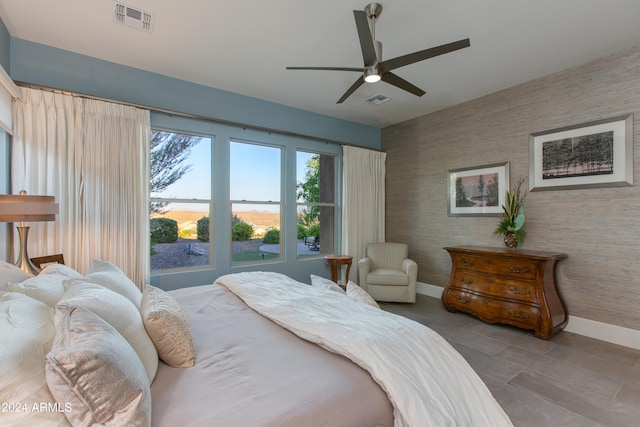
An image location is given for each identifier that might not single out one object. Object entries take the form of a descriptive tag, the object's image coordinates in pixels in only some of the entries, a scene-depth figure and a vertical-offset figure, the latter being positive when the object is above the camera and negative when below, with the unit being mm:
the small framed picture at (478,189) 3887 +323
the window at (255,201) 4031 +142
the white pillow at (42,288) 1317 -372
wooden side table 4293 -752
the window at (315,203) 4641 +147
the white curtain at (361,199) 4824 +213
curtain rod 2729 +1163
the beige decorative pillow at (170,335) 1273 -562
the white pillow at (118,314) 1120 -426
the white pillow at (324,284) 2311 -596
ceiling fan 2018 +1194
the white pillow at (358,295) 2058 -609
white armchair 4125 -920
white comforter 1165 -676
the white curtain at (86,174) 2670 +367
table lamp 1861 -4
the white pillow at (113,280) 1569 -394
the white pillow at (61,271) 1666 -356
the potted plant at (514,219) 3537 -87
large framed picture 2934 +627
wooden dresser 3025 -882
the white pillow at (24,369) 743 -444
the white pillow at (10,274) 1650 -387
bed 796 -635
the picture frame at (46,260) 2498 -439
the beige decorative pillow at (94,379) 774 -477
